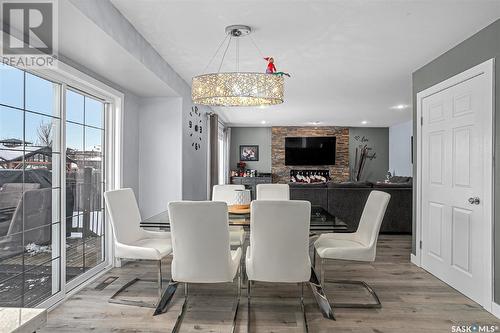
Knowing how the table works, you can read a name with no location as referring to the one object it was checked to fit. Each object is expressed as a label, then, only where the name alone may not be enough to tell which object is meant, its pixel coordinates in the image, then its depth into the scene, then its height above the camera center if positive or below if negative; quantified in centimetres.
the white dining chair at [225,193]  441 -34
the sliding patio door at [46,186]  243 -17
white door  294 -13
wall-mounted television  1029 +49
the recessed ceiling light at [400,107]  684 +125
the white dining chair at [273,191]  431 -31
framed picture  1054 +46
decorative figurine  309 +90
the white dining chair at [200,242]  235 -53
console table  1003 -39
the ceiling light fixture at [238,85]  294 +71
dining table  264 -47
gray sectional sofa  580 -56
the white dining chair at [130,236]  287 -67
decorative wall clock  521 +64
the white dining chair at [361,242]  292 -70
